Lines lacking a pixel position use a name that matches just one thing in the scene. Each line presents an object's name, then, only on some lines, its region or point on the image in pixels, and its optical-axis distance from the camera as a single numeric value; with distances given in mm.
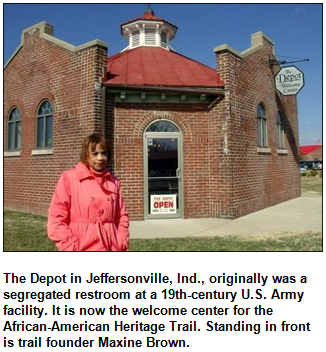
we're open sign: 8758
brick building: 8633
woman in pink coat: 2562
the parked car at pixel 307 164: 60997
